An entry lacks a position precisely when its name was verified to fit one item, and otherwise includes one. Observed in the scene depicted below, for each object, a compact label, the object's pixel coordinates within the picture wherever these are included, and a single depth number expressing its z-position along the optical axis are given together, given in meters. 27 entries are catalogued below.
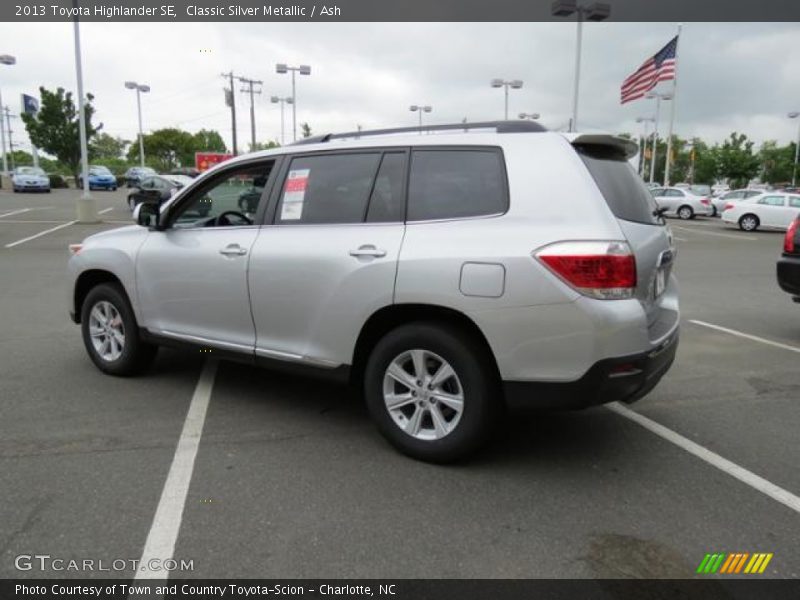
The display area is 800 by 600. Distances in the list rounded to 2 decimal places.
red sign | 46.44
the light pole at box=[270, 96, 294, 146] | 56.75
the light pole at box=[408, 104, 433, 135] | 51.16
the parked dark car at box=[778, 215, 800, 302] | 6.60
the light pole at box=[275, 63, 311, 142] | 41.38
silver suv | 3.13
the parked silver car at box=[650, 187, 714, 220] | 30.14
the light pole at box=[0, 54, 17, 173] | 36.00
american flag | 25.14
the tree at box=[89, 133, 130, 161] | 114.96
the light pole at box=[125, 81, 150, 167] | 50.03
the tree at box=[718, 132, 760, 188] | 62.69
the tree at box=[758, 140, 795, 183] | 76.25
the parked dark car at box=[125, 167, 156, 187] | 37.57
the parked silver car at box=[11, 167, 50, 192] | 34.84
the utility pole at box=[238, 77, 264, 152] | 58.09
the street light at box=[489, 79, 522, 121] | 42.38
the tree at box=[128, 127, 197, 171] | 88.31
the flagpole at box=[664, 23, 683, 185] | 42.41
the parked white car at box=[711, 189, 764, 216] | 26.80
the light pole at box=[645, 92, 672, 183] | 43.52
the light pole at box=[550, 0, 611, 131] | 21.02
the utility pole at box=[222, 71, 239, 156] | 50.05
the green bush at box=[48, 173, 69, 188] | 45.56
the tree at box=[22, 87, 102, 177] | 42.12
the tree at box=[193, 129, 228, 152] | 92.28
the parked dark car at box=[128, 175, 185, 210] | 24.87
